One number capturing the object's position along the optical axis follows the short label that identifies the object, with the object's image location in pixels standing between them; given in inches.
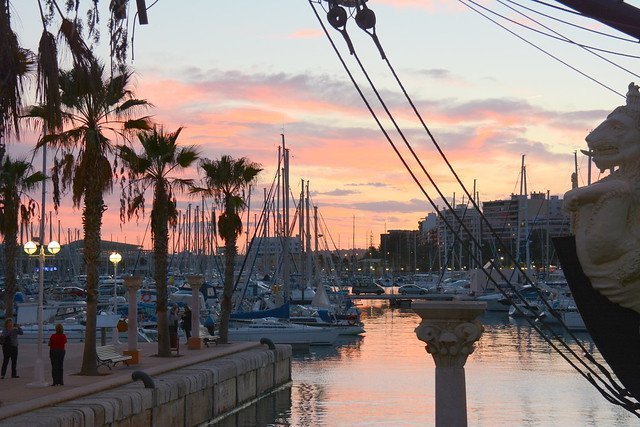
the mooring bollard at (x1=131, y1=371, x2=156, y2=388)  932.6
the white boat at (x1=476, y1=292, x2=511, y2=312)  3816.2
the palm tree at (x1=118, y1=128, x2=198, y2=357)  1314.0
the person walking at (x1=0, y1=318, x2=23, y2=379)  999.6
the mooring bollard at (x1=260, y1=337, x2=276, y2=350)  1523.1
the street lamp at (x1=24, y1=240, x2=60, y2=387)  917.8
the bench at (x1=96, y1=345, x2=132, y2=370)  1077.0
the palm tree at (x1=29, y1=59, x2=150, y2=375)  1053.8
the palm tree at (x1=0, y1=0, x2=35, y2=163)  629.6
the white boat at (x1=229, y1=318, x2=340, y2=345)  2221.9
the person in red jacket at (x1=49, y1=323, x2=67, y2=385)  921.3
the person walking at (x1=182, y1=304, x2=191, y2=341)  1635.1
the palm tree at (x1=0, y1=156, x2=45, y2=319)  1593.3
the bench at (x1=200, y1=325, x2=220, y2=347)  1543.6
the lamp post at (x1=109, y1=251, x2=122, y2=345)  1445.6
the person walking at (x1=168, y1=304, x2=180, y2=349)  1370.6
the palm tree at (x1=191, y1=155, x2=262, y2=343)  1648.6
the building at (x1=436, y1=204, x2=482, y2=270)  4753.7
